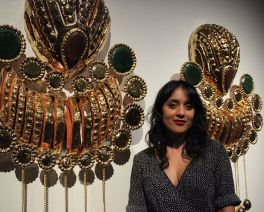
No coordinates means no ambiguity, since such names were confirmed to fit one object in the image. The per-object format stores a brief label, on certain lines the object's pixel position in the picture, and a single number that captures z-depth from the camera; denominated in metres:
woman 0.84
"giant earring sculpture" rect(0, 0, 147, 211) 0.78
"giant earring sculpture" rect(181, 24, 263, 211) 1.13
